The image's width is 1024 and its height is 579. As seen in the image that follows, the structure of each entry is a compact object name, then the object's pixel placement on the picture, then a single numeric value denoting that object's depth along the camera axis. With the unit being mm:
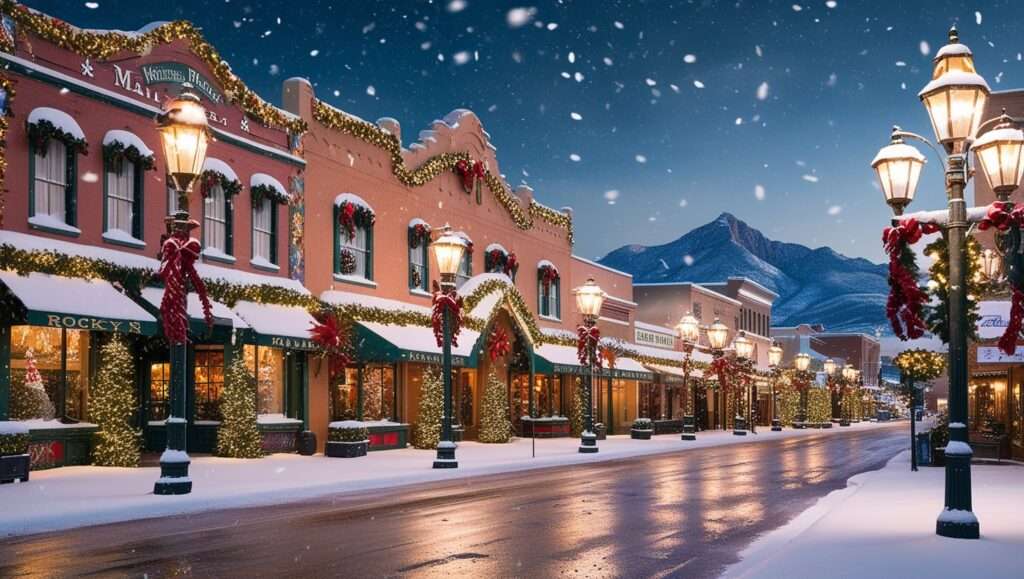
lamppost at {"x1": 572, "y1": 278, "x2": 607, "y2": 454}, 31344
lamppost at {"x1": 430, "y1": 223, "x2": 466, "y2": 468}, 23422
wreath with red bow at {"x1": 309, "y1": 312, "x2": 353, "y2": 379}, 27281
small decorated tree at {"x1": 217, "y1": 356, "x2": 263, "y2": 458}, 24609
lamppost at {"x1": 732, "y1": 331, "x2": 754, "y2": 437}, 52219
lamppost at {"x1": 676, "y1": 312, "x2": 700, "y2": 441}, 43469
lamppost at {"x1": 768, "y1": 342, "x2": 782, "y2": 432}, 60031
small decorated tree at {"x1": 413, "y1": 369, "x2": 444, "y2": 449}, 31609
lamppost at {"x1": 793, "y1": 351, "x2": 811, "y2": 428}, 65438
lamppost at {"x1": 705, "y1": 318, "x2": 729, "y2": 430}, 44875
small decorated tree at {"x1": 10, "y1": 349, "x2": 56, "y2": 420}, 20422
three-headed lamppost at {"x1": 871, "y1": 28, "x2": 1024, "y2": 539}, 10422
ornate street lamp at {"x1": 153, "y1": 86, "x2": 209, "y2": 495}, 16391
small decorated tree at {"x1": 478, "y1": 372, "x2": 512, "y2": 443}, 35281
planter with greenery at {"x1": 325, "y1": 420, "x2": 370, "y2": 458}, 26844
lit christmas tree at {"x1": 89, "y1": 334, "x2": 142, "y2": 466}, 21328
